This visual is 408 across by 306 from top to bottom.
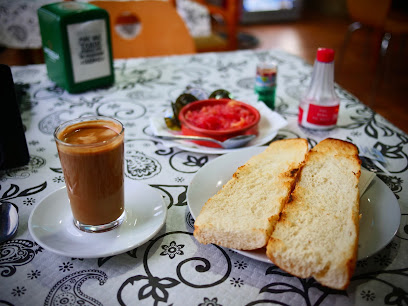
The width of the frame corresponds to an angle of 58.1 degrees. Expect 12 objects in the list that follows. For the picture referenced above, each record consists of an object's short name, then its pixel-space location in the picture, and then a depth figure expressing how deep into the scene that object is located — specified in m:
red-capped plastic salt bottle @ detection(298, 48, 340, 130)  1.11
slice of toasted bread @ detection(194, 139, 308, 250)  0.65
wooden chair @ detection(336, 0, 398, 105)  3.04
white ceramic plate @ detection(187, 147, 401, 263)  0.65
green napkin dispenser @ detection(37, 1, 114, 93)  1.27
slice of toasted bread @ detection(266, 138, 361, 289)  0.59
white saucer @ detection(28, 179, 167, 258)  0.65
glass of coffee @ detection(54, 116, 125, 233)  0.68
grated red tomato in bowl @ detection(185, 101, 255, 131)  1.07
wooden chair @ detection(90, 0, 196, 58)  2.01
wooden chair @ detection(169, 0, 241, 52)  3.02
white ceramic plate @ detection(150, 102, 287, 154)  1.02
